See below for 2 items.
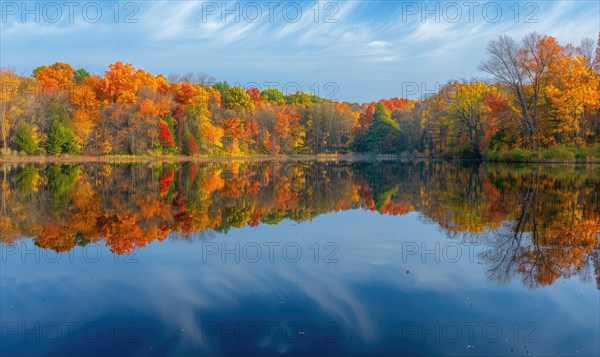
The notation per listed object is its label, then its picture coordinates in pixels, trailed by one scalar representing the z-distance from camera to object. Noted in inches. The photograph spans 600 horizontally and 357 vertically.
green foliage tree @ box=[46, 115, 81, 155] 2203.5
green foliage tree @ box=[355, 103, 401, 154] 3125.0
